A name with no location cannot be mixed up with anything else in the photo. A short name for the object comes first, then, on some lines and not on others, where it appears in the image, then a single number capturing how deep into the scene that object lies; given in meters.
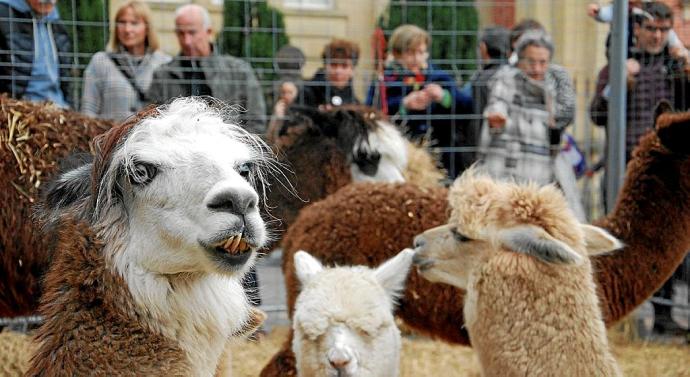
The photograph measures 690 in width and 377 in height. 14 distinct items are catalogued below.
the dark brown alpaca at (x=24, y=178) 4.42
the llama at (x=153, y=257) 2.75
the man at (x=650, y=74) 7.18
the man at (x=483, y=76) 7.67
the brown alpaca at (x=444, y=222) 4.86
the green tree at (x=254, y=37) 9.22
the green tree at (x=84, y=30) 6.93
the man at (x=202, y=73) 6.90
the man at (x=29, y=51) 6.43
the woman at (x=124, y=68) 6.77
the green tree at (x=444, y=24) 10.93
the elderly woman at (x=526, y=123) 7.26
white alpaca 3.98
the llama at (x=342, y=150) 6.71
